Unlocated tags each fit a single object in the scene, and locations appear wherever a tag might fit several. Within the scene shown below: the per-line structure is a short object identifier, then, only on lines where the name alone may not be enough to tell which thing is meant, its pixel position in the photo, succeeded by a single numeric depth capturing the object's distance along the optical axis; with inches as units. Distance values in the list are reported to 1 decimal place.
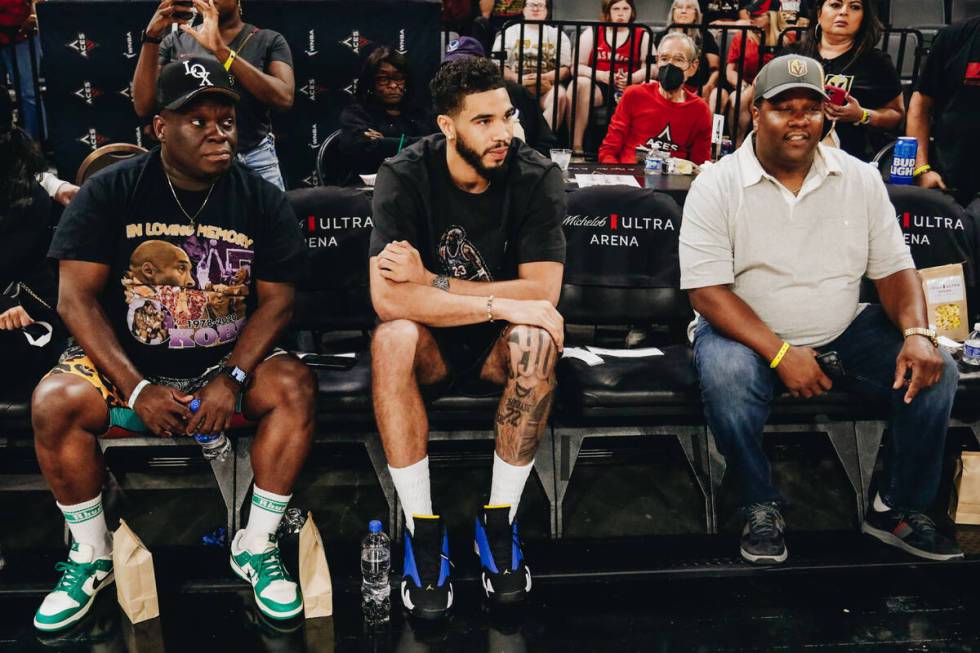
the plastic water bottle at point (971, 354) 120.1
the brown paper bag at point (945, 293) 131.4
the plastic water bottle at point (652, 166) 176.3
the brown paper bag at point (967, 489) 117.5
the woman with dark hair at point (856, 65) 174.1
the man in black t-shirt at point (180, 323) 99.7
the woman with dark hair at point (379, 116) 179.3
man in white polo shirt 109.2
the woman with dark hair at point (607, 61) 252.8
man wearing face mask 195.6
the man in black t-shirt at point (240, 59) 148.1
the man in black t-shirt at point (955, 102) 169.3
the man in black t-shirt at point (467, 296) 102.3
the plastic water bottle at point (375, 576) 98.4
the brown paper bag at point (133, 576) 93.7
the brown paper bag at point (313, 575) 96.7
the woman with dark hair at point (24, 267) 112.8
